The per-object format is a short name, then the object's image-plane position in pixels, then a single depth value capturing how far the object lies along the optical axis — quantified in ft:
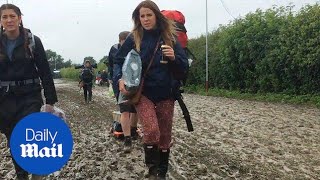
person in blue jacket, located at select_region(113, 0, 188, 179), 15.55
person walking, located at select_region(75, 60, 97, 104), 58.54
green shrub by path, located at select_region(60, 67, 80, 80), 235.61
